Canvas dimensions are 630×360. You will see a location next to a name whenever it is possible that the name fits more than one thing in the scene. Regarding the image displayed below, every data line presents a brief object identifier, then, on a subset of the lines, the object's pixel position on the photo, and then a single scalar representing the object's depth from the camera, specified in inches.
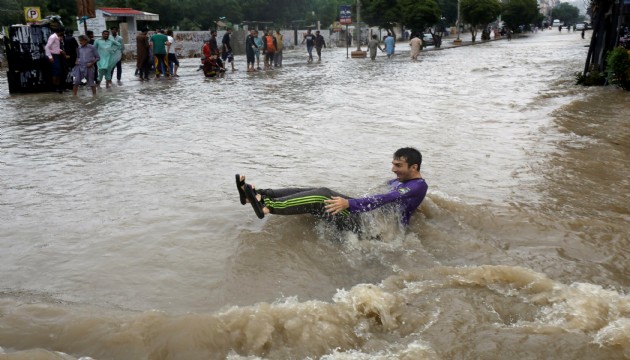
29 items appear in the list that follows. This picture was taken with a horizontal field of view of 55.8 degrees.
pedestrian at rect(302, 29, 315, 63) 1112.2
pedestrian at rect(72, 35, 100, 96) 560.1
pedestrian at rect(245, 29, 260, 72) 860.4
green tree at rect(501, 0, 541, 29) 2482.8
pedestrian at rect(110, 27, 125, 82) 641.6
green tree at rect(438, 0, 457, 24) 2711.6
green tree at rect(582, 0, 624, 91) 644.7
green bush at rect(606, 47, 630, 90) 579.5
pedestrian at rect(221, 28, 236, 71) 866.9
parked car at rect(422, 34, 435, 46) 1835.6
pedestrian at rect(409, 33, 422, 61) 1123.9
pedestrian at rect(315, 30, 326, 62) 1159.2
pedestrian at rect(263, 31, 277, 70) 910.4
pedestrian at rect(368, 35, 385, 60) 1203.2
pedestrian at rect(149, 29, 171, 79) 709.9
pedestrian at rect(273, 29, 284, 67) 925.8
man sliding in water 201.0
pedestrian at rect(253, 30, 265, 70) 902.4
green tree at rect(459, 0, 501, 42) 2053.0
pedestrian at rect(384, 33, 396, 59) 1279.5
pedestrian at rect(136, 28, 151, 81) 705.0
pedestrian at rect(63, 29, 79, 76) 617.9
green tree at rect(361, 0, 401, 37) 1855.3
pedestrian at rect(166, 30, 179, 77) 765.6
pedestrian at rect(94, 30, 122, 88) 623.8
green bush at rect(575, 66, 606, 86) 634.2
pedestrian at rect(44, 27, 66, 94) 575.6
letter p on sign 749.3
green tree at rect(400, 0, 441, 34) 1734.7
